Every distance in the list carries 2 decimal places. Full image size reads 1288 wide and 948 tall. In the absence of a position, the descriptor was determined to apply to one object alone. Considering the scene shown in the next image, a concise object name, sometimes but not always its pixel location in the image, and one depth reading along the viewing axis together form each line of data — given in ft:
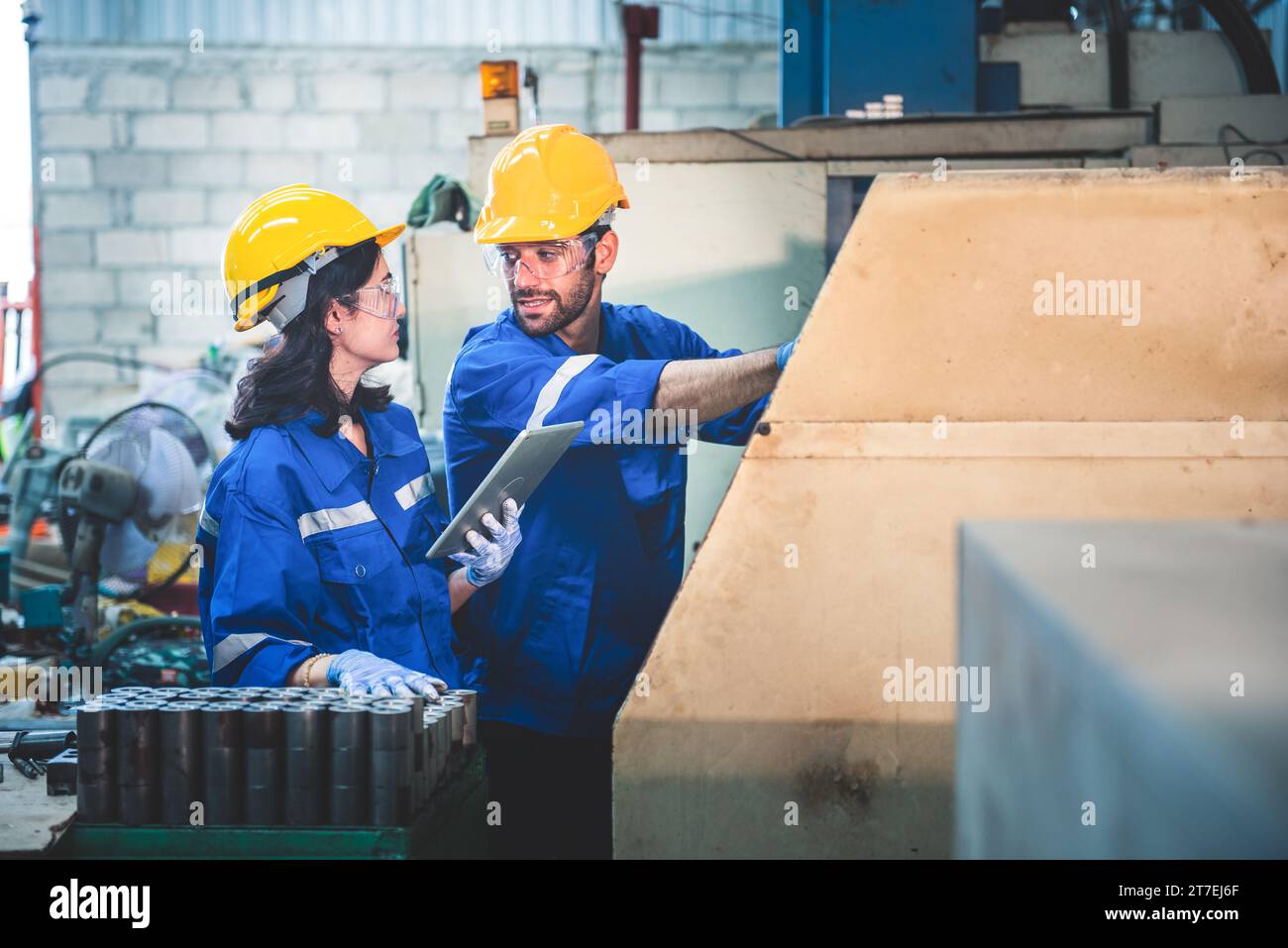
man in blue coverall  14.45
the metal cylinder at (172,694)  13.11
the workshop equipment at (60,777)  13.31
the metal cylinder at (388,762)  12.79
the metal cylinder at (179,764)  12.86
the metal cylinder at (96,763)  12.88
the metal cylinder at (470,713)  13.66
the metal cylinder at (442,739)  13.23
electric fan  18.27
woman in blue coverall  13.84
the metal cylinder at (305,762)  12.83
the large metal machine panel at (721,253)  17.52
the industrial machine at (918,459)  13.05
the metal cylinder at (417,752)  12.93
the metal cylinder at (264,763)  12.84
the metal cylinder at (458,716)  13.47
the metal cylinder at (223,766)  12.85
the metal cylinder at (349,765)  12.82
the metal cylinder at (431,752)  13.09
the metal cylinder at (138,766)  12.88
